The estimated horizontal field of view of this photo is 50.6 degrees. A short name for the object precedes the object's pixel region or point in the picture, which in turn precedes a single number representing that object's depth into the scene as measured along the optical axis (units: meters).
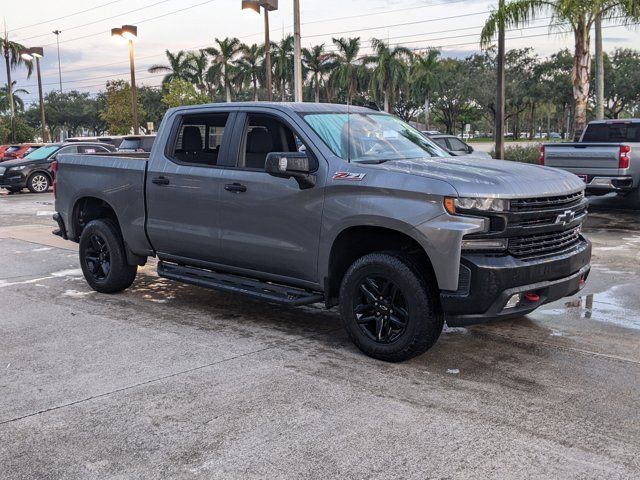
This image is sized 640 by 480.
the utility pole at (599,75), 21.11
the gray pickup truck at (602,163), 12.36
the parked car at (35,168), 21.41
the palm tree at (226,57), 62.50
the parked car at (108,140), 25.04
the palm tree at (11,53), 46.38
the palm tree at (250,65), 63.16
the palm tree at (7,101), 71.15
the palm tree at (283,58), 60.81
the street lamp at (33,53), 37.50
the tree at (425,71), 70.19
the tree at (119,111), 59.44
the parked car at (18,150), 24.55
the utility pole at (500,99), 20.49
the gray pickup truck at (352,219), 4.54
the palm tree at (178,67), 65.38
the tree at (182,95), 54.66
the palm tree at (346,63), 63.75
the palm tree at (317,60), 64.62
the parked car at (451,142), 17.75
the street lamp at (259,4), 20.55
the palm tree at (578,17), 18.34
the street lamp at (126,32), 26.79
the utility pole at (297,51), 21.20
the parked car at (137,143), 20.27
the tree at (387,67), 64.75
